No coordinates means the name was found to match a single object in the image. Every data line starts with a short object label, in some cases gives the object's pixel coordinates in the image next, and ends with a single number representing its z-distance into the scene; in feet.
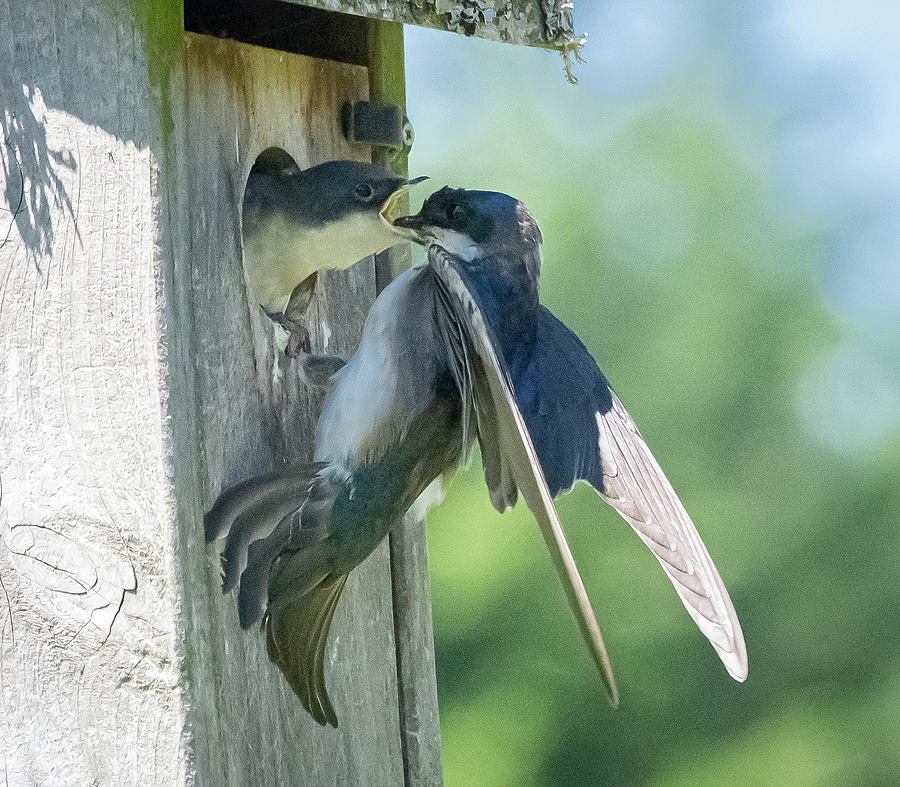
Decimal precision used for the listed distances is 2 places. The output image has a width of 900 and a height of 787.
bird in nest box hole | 15.97
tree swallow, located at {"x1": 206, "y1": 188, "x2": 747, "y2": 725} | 15.82
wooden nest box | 15.78
